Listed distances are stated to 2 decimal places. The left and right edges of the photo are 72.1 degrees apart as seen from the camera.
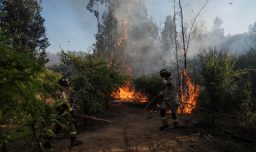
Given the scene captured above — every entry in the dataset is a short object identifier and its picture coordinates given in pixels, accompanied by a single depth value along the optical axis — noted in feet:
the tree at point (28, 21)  57.91
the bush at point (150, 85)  33.24
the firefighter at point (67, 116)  17.23
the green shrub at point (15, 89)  6.15
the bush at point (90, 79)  24.66
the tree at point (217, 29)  166.82
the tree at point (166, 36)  111.03
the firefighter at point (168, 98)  20.71
